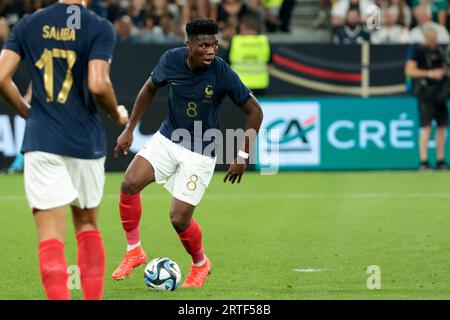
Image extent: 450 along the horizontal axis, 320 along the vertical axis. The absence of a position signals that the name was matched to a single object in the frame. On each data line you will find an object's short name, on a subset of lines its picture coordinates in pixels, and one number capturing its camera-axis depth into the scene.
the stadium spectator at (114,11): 22.89
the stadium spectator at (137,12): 23.38
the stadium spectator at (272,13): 23.83
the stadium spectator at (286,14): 23.91
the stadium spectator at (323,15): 24.28
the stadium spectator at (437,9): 22.73
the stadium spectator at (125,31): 22.26
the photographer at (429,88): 19.52
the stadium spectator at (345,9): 22.83
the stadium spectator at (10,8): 22.84
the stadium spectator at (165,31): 22.50
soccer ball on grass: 9.02
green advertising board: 19.59
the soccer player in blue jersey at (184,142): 9.20
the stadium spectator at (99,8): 22.89
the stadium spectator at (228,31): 21.59
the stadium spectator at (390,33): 22.50
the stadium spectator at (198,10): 22.75
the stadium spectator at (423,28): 21.39
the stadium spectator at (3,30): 21.12
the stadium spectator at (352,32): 22.53
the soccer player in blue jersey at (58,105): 6.89
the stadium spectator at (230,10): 22.89
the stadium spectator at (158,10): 22.95
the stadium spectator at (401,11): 23.06
